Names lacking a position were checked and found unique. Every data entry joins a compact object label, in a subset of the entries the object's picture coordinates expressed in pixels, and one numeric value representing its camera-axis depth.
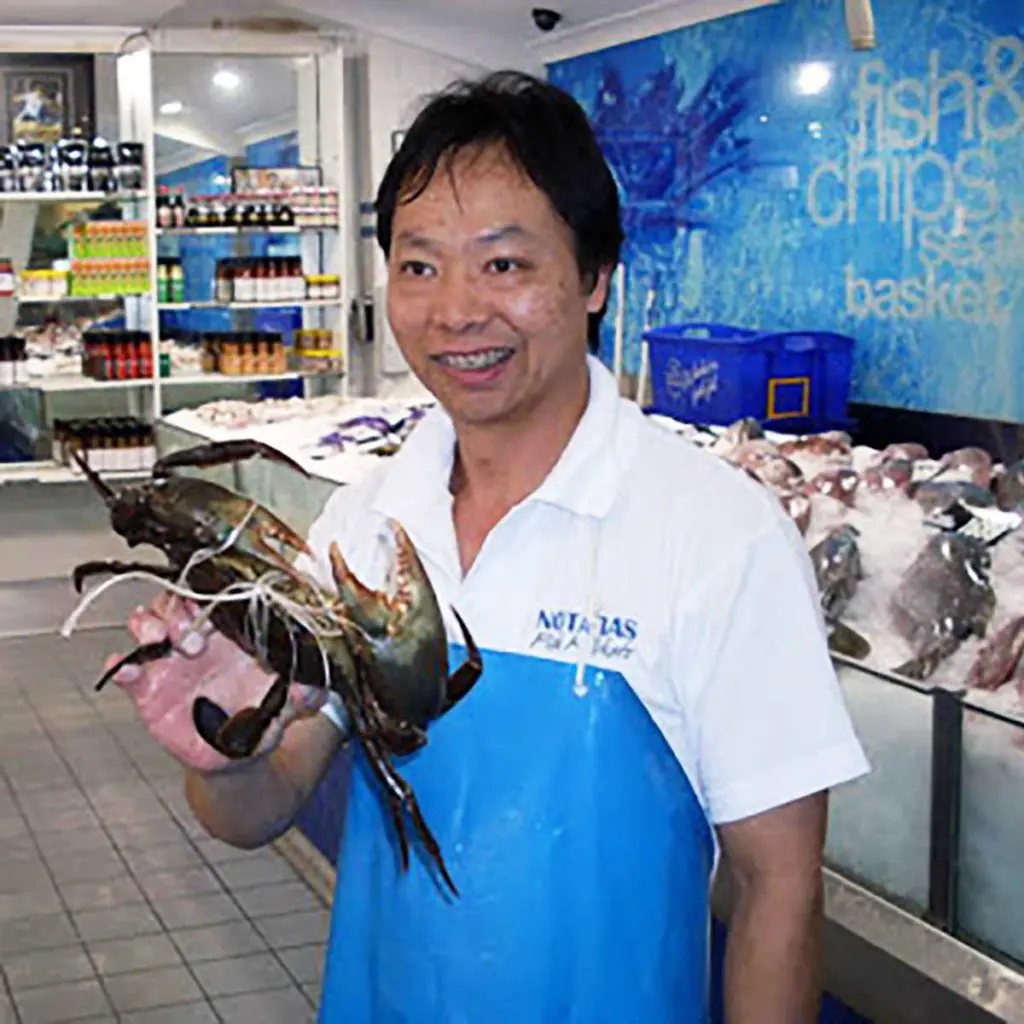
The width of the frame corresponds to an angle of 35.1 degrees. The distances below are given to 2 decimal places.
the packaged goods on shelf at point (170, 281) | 7.73
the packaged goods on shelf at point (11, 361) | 7.38
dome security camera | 7.80
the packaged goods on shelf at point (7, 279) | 7.37
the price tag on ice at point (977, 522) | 2.96
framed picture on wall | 7.49
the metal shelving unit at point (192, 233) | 7.52
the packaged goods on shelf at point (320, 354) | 8.16
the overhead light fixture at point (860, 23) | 2.81
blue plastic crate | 5.96
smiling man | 1.53
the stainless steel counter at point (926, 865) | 2.30
